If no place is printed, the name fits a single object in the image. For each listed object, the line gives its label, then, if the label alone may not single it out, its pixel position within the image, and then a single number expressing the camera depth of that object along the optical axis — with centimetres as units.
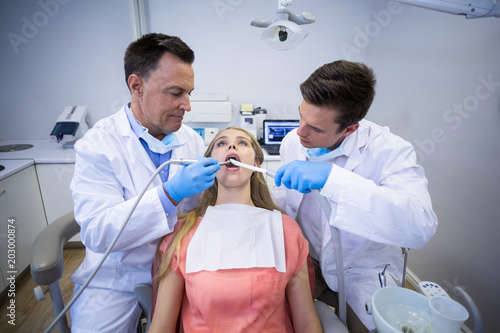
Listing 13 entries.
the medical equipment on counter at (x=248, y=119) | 249
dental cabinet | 178
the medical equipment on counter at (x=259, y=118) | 256
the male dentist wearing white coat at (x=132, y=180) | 101
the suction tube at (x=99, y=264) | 82
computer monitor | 254
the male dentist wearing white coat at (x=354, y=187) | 92
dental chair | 84
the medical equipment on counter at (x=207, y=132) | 256
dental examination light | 103
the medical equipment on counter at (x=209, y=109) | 242
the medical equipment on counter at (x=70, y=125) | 225
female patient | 91
